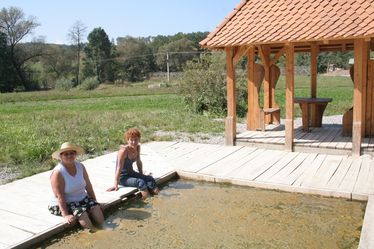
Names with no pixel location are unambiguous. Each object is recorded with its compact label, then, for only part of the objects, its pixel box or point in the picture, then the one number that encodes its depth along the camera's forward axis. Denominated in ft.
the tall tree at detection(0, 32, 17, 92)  185.37
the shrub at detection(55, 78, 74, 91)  191.11
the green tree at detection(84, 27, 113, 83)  234.38
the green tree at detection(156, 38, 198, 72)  242.78
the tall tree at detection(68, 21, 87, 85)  258.16
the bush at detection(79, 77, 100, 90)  185.78
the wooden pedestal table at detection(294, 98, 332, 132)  33.73
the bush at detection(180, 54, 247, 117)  55.01
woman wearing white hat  16.47
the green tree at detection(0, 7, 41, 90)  200.65
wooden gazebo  25.93
